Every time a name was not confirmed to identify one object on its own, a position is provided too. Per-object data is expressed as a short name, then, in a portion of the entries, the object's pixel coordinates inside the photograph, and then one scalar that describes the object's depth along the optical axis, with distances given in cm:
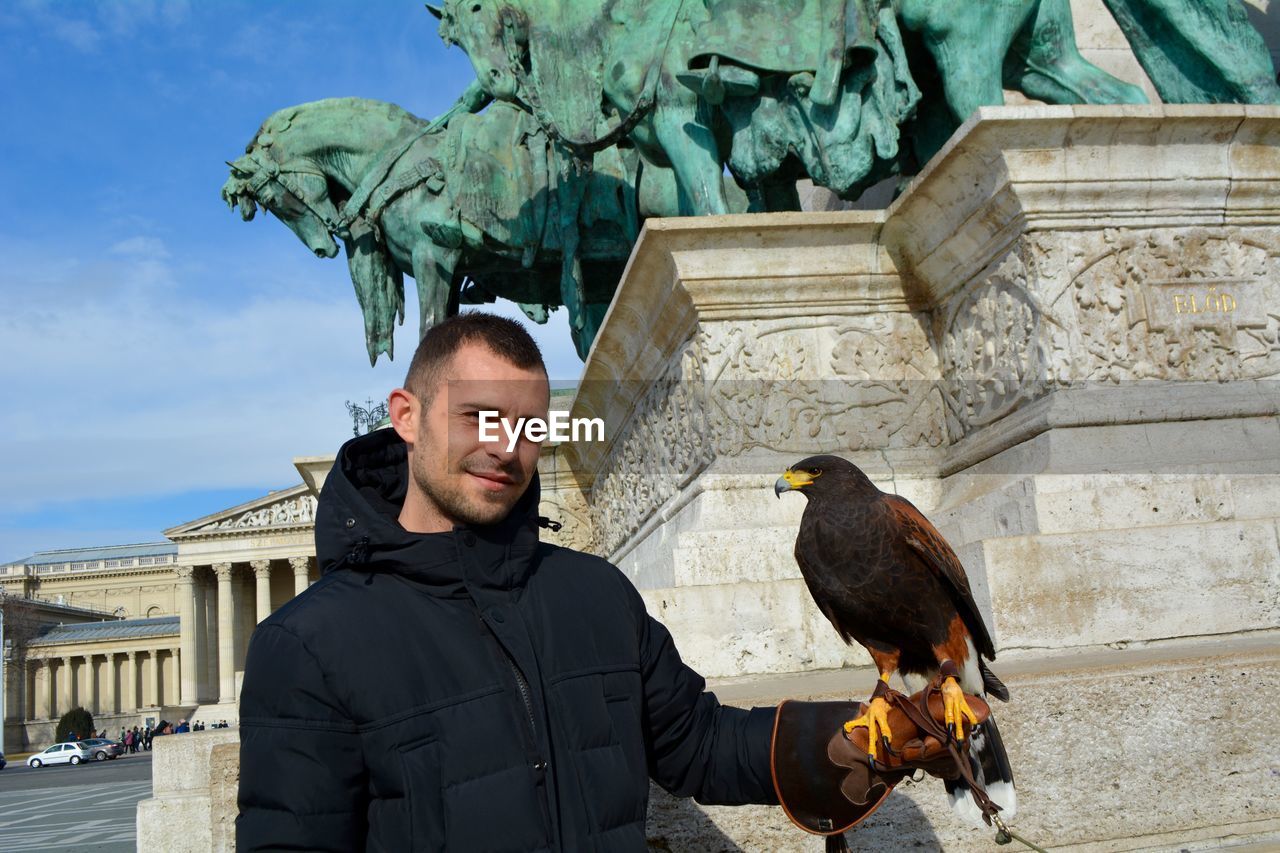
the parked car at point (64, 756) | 4350
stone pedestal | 357
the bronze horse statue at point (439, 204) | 984
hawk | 200
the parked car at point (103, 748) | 4453
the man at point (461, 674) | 143
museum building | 6581
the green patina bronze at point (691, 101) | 566
